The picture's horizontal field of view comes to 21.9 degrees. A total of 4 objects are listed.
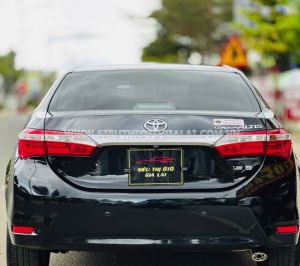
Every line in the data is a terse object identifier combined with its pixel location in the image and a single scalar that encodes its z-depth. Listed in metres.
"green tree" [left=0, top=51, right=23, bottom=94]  91.19
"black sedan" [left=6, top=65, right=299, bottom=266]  4.03
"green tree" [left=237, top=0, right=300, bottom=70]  19.23
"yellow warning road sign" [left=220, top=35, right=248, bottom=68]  16.95
